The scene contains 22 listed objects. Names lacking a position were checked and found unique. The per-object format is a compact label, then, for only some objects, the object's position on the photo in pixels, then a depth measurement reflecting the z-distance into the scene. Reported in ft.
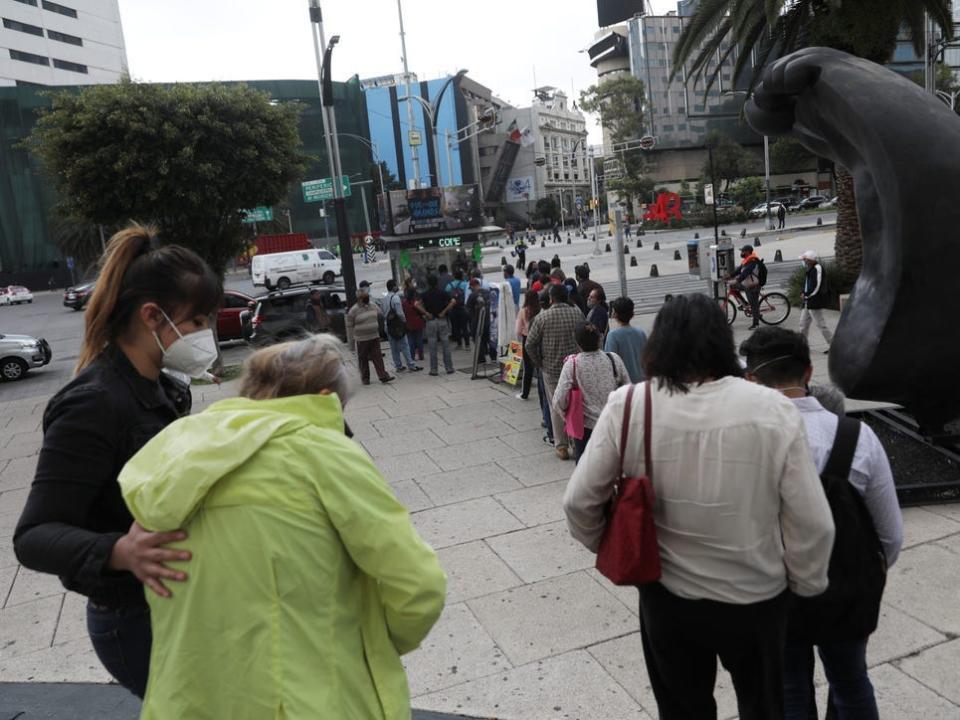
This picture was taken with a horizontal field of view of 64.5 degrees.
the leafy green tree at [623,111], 228.02
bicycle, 46.70
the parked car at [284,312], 52.80
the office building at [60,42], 219.00
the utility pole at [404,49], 100.78
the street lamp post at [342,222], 47.58
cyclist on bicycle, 44.96
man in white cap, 34.55
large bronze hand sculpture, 13.97
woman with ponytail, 5.78
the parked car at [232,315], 59.88
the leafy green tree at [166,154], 39.09
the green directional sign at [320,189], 54.03
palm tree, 38.58
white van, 116.47
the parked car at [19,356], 51.60
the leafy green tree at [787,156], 219.82
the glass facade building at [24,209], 179.52
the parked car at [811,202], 194.80
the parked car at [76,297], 111.65
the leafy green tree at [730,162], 222.60
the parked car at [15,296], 139.03
